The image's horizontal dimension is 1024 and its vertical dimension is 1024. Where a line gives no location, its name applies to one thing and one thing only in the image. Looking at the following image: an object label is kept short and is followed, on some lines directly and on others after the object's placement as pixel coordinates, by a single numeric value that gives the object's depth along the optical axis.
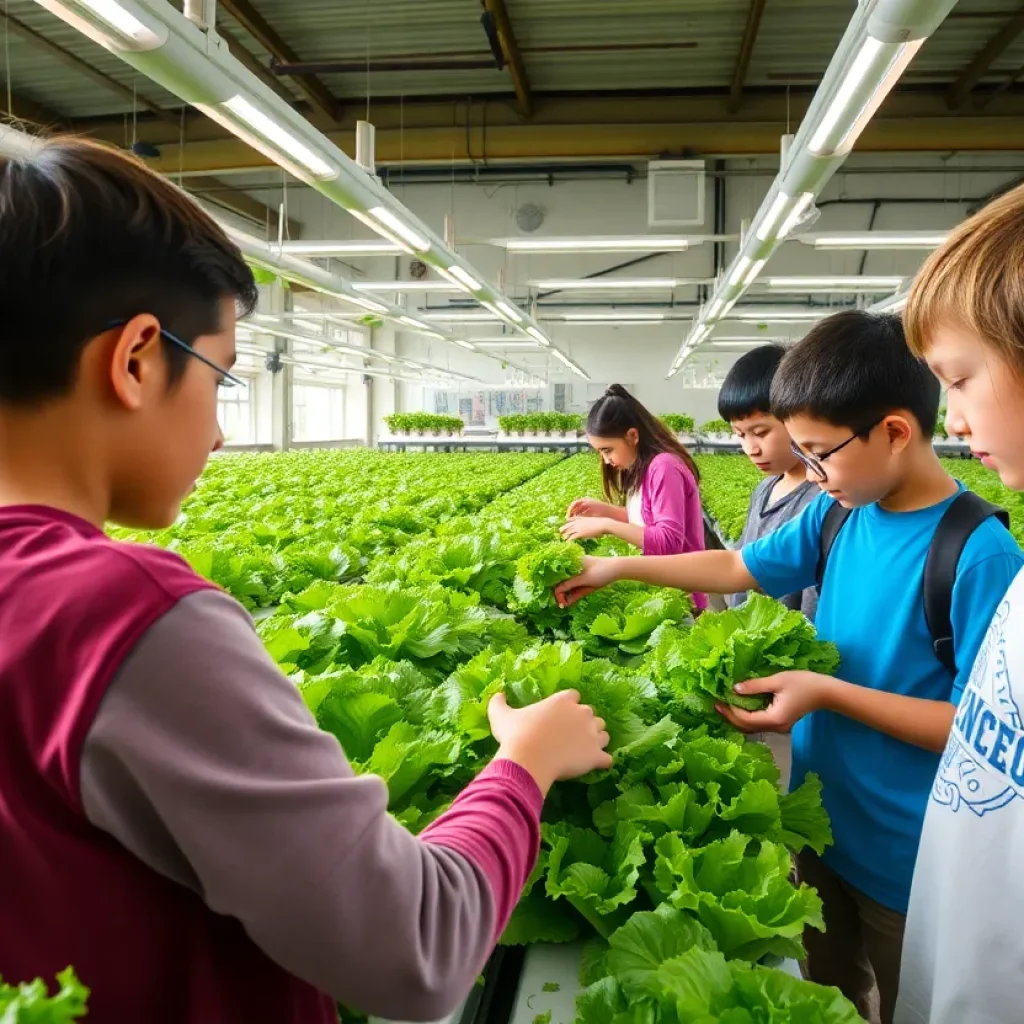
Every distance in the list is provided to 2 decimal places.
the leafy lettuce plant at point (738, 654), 1.75
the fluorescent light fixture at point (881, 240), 7.32
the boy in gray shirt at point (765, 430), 3.04
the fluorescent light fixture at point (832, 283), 9.05
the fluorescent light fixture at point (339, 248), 7.82
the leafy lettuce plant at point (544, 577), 2.56
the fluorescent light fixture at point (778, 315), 12.06
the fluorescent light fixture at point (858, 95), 3.05
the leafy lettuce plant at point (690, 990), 0.92
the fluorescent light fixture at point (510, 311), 10.76
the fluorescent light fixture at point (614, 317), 14.51
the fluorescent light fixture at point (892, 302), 9.24
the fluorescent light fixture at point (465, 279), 8.39
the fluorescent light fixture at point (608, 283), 9.68
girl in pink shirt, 3.58
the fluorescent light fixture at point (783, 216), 5.46
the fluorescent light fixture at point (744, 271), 7.69
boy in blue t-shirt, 1.64
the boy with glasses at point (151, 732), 0.58
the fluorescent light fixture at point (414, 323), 12.67
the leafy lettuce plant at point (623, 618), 2.48
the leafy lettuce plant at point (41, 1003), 0.48
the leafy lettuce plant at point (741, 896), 1.16
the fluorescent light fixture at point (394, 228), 5.83
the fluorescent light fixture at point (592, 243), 7.64
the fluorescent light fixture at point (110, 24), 2.74
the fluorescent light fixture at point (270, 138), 3.69
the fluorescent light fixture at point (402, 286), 10.06
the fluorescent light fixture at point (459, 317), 14.42
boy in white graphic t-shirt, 1.10
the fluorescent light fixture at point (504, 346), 22.78
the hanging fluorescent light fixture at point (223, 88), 2.87
